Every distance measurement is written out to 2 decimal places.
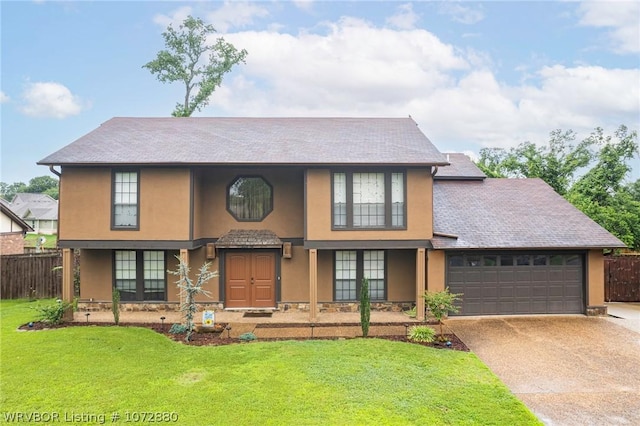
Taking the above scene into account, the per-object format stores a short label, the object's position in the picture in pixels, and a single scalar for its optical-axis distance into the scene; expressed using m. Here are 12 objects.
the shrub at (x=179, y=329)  10.38
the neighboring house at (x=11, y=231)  20.20
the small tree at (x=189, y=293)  9.96
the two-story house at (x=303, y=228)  12.02
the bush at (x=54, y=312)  11.16
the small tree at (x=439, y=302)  10.69
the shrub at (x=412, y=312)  12.28
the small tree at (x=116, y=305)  11.11
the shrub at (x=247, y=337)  9.67
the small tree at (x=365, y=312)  9.96
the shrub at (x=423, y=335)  9.72
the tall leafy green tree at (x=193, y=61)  26.59
